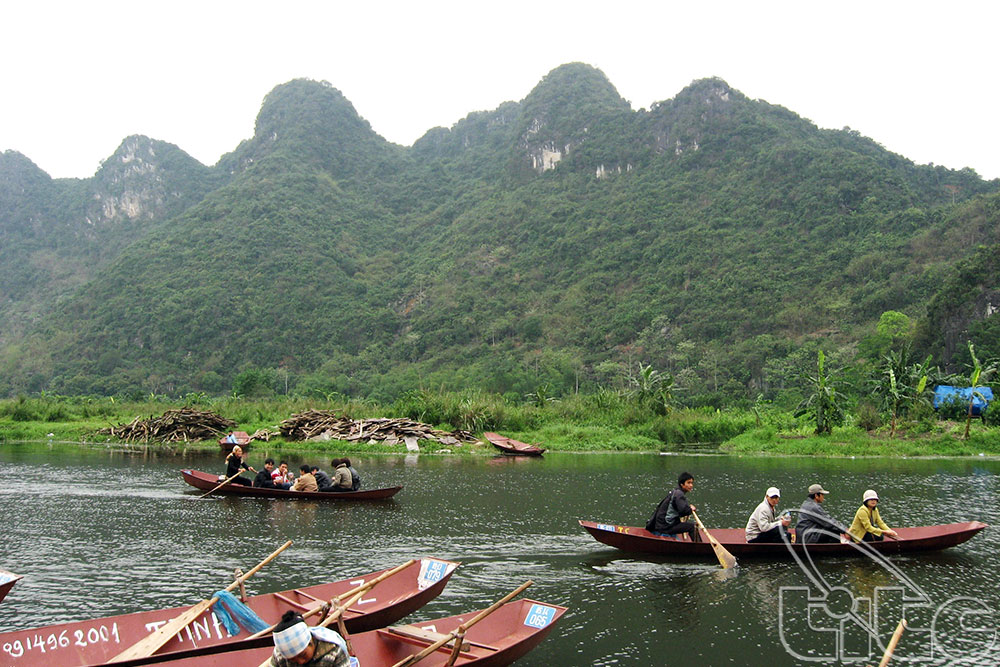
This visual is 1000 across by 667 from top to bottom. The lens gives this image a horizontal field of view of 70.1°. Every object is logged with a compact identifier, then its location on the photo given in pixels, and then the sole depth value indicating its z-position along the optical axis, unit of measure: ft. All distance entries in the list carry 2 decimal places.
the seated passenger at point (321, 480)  62.85
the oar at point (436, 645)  23.16
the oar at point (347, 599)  24.54
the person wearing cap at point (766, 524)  42.60
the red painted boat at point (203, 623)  24.39
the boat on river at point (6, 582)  28.91
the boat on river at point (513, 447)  104.27
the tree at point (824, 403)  115.03
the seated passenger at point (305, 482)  61.62
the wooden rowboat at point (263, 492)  61.11
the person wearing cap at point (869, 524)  42.70
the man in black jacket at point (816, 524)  43.11
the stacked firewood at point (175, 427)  115.44
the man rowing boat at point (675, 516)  42.70
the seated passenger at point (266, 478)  63.21
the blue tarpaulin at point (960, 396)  122.52
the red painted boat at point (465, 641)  23.71
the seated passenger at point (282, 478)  63.31
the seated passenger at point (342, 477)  61.87
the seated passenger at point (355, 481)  62.49
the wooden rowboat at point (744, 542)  42.04
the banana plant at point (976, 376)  106.88
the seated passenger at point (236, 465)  64.18
